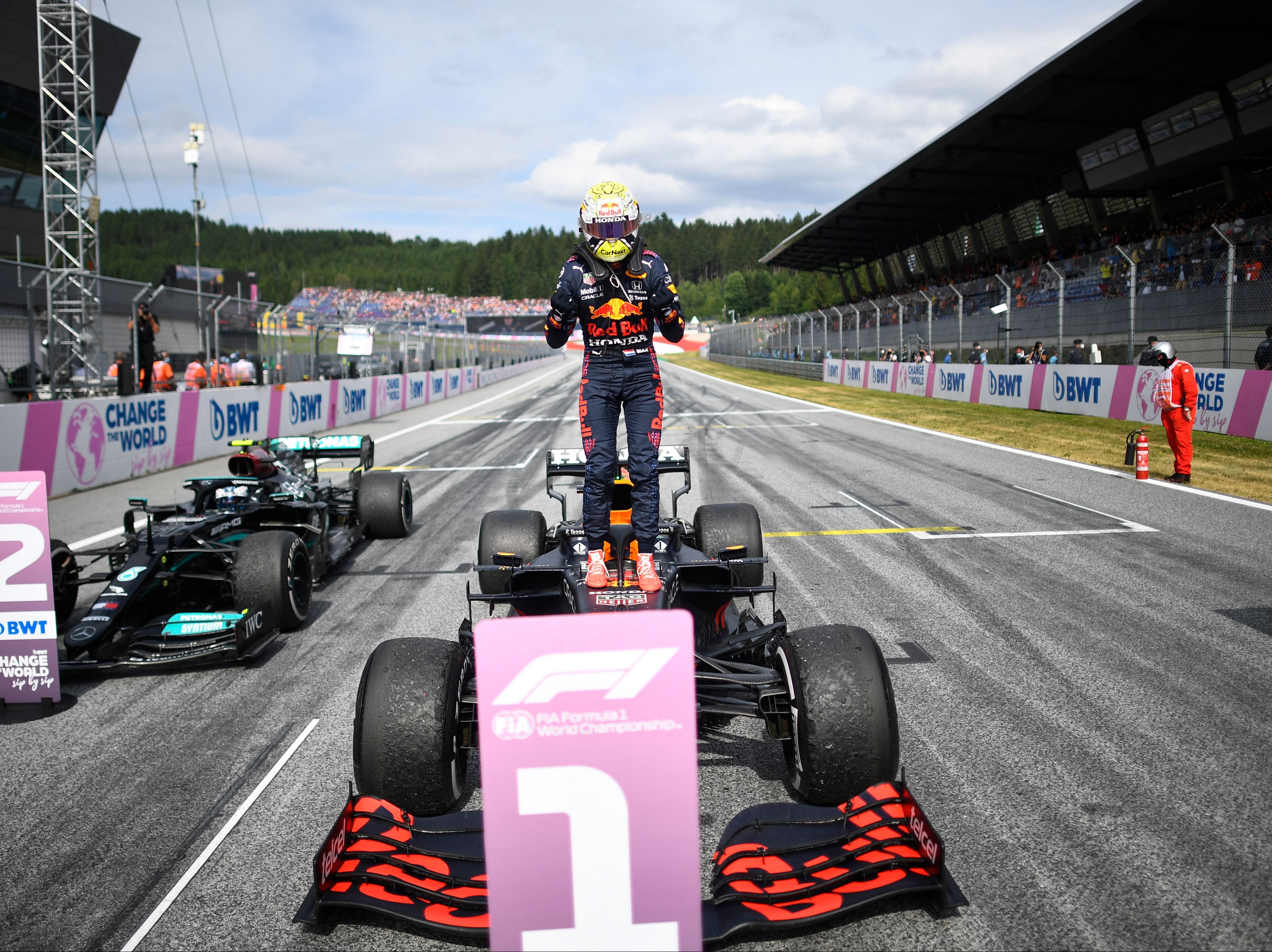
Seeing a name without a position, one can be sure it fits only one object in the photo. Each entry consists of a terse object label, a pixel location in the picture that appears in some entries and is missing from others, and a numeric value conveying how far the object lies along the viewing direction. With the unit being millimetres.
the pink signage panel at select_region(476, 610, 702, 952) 2135
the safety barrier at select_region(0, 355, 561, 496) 11117
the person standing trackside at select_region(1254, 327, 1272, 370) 14289
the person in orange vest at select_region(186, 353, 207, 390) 17125
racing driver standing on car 4387
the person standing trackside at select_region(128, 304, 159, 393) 14969
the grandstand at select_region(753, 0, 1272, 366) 18141
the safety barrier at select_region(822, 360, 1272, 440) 14375
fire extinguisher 11281
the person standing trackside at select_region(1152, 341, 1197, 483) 10617
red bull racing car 2691
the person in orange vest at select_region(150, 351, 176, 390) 16312
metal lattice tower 20812
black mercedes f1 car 5016
